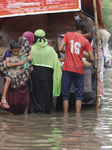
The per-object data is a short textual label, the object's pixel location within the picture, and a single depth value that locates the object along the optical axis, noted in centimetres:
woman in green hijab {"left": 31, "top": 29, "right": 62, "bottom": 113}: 1137
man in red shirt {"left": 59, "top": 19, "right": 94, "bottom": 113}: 1159
